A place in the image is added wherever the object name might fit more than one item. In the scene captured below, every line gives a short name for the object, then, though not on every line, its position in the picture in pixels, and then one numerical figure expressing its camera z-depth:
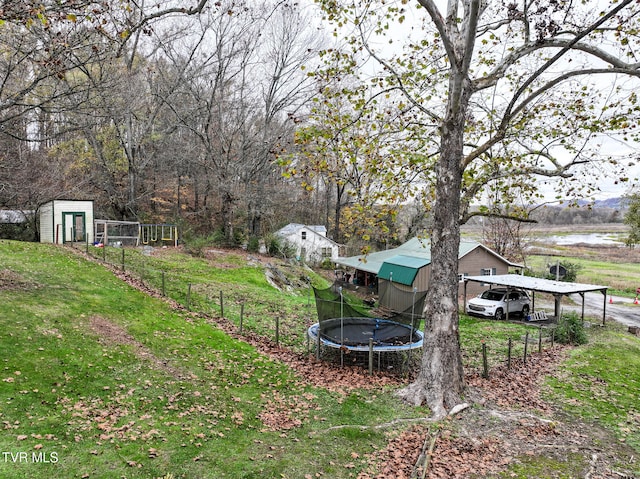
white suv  22.73
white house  39.19
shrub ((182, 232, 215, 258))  27.86
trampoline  11.12
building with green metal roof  26.39
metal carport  20.51
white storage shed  23.38
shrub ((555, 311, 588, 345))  16.91
